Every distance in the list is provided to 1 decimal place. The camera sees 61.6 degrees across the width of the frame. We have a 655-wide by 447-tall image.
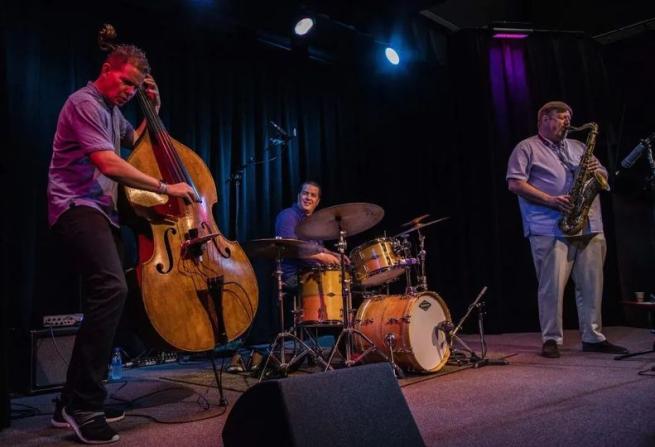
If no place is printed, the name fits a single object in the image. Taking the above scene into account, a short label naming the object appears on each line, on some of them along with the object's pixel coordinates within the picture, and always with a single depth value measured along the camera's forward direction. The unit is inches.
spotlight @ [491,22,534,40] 290.5
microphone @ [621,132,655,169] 164.2
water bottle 175.0
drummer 177.3
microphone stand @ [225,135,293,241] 193.9
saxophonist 175.9
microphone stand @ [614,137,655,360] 157.1
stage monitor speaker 55.9
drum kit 154.0
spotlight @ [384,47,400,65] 268.7
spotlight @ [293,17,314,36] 233.5
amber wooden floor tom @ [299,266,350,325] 168.6
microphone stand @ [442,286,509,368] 163.4
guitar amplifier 150.0
